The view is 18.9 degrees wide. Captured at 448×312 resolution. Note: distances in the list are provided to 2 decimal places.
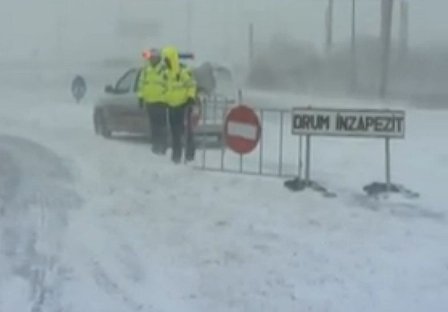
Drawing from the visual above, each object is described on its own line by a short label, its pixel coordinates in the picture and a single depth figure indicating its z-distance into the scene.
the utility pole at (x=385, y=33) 60.88
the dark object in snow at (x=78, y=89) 55.59
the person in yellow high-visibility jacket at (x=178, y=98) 20.70
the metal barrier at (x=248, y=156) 19.75
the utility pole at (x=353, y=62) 71.41
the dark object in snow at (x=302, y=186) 16.97
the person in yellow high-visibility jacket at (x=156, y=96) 20.89
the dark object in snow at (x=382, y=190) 16.84
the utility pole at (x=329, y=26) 83.12
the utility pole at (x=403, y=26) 84.00
